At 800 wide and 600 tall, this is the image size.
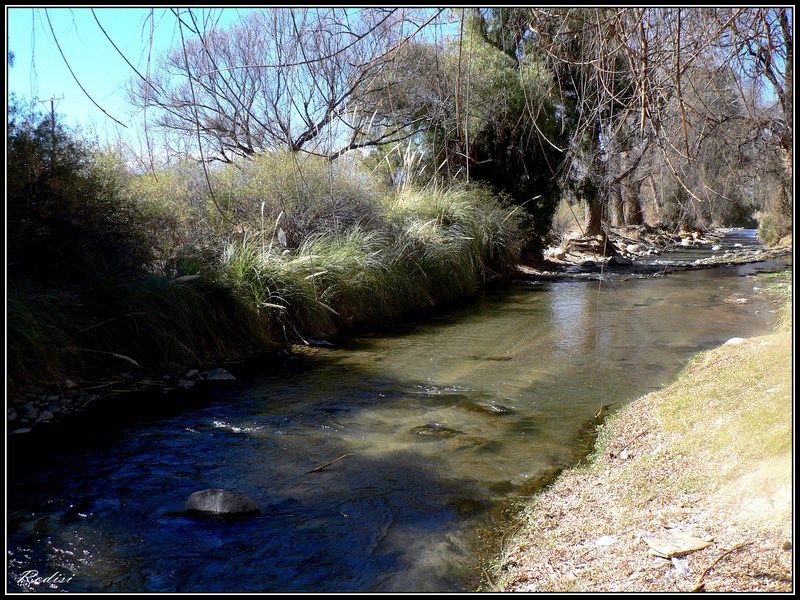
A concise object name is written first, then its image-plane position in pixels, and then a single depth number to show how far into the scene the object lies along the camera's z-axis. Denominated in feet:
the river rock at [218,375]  18.17
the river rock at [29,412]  14.19
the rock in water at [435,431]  13.41
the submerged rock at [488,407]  14.96
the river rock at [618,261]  50.95
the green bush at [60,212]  17.67
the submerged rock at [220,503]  9.90
